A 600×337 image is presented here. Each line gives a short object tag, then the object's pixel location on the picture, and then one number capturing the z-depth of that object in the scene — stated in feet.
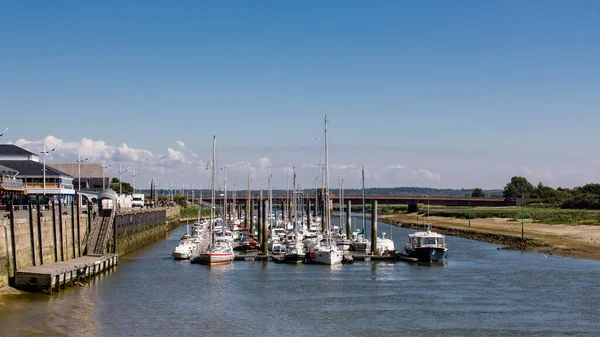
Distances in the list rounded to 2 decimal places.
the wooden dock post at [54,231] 205.94
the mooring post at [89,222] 256.81
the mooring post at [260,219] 308.32
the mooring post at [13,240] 167.43
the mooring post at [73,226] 232.53
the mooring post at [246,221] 462.27
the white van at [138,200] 504.02
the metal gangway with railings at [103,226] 253.44
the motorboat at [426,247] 264.31
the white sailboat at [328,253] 253.24
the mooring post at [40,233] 190.62
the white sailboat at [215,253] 254.47
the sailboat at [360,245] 311.68
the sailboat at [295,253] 262.06
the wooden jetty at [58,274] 172.35
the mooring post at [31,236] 184.75
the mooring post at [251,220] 409.28
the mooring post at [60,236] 211.55
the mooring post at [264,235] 283.79
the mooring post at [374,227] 276.41
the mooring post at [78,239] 238.89
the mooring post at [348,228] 346.05
